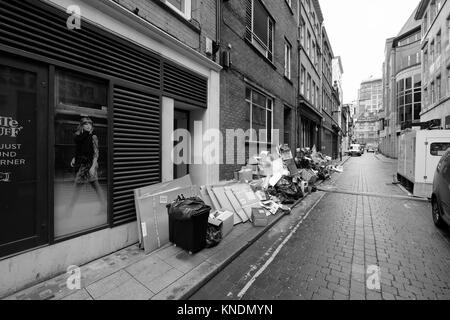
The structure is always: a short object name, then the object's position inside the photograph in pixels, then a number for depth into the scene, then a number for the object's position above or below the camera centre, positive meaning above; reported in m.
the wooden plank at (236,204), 5.69 -1.16
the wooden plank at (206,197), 5.58 -0.94
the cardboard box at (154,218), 4.05 -1.12
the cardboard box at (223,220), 4.46 -1.25
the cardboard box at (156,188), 4.14 -0.58
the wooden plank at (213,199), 5.57 -0.98
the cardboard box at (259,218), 5.39 -1.42
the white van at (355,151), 45.81 +1.76
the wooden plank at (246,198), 5.94 -1.06
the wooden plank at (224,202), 5.57 -1.06
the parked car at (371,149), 67.82 +3.31
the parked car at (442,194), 4.66 -0.75
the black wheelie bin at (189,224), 3.82 -1.13
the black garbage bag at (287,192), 7.68 -1.13
